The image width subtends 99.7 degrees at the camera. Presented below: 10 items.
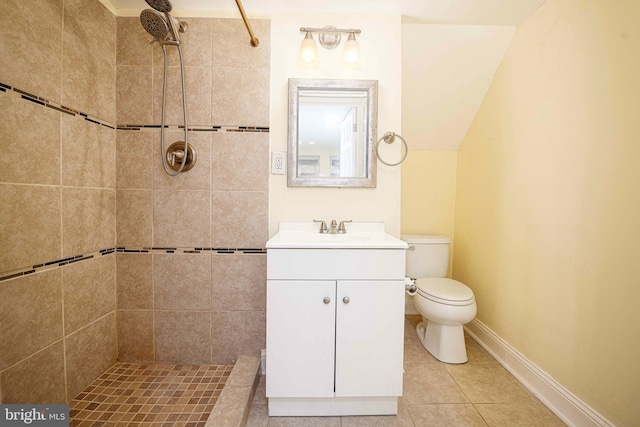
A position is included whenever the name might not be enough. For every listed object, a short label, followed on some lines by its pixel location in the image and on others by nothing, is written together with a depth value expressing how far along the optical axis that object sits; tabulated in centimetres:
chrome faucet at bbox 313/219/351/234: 154
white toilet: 160
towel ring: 155
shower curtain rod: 122
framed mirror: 154
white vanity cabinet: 119
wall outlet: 155
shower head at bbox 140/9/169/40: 127
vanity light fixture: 143
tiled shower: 142
